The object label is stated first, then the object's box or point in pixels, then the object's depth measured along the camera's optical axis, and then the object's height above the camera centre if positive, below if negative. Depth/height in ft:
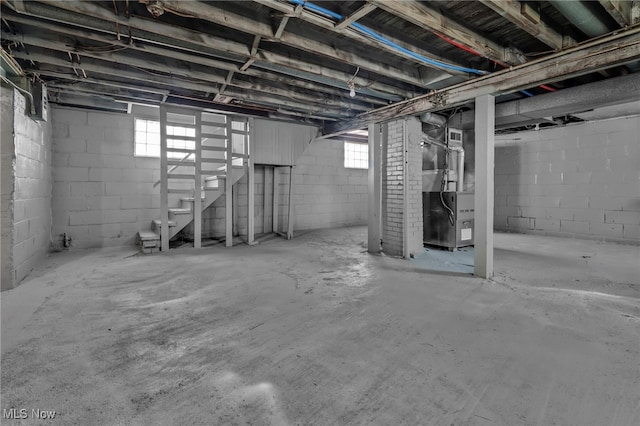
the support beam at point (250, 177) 18.54 +1.62
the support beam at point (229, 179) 17.99 +1.43
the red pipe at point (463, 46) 8.65 +4.73
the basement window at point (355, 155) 27.48 +4.49
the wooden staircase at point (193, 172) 16.35 +1.83
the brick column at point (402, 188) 15.51 +0.85
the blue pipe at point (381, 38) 7.57 +4.84
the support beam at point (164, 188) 16.29 +0.83
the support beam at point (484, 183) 11.67 +0.85
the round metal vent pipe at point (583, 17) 7.25 +4.76
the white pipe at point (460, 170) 18.12 +2.05
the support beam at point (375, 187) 16.42 +0.93
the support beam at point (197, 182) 17.08 +1.20
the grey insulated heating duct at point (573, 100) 11.12 +4.28
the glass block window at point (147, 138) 18.04 +3.90
